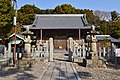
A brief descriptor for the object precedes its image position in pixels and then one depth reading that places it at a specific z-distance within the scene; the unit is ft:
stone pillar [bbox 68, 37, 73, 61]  28.26
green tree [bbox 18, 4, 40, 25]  67.06
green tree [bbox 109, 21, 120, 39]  66.72
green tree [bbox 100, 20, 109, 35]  73.28
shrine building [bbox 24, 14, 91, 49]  51.51
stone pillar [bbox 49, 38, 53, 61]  27.72
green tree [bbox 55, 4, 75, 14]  78.91
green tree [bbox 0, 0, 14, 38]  36.13
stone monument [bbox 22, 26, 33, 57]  23.14
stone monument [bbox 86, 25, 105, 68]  21.45
